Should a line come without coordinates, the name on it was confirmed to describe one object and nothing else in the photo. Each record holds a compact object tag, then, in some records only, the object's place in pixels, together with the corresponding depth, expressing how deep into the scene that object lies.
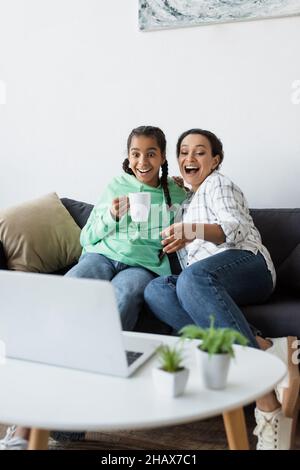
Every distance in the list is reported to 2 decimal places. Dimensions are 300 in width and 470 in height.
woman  1.90
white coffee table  1.09
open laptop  1.25
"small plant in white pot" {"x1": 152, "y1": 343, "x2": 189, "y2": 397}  1.18
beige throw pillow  2.50
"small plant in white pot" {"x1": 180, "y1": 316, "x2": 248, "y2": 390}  1.21
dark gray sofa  2.02
